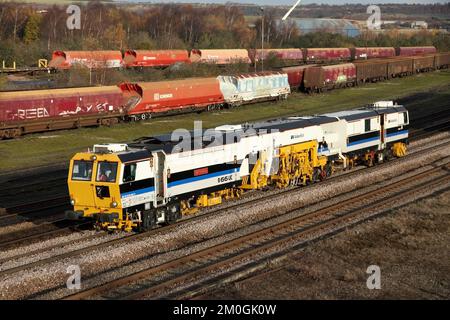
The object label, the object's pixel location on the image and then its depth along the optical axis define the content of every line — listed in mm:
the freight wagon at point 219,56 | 87375
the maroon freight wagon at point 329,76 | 74062
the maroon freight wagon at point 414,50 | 116750
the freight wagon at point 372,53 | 109562
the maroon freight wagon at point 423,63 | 98188
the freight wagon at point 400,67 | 90500
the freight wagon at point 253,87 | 62050
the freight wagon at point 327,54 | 103612
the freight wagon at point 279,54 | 92188
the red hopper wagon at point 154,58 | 80375
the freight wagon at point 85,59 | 71312
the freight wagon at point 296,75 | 72638
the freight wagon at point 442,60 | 106156
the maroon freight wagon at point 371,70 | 83562
